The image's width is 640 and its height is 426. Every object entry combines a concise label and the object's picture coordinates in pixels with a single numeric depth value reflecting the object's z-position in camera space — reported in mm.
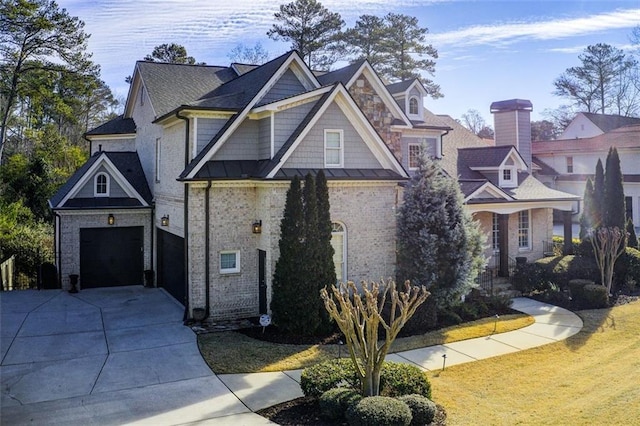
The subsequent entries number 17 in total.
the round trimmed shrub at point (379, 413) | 7867
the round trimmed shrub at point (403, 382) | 9281
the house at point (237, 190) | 15203
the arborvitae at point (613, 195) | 21516
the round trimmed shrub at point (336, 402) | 8516
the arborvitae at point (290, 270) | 13844
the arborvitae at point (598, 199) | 22016
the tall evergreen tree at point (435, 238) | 15469
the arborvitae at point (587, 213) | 22594
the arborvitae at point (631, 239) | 22484
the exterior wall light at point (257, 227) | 15328
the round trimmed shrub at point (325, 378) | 9234
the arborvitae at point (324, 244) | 14117
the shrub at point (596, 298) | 17484
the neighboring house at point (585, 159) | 35438
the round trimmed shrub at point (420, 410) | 8430
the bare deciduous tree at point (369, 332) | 8820
